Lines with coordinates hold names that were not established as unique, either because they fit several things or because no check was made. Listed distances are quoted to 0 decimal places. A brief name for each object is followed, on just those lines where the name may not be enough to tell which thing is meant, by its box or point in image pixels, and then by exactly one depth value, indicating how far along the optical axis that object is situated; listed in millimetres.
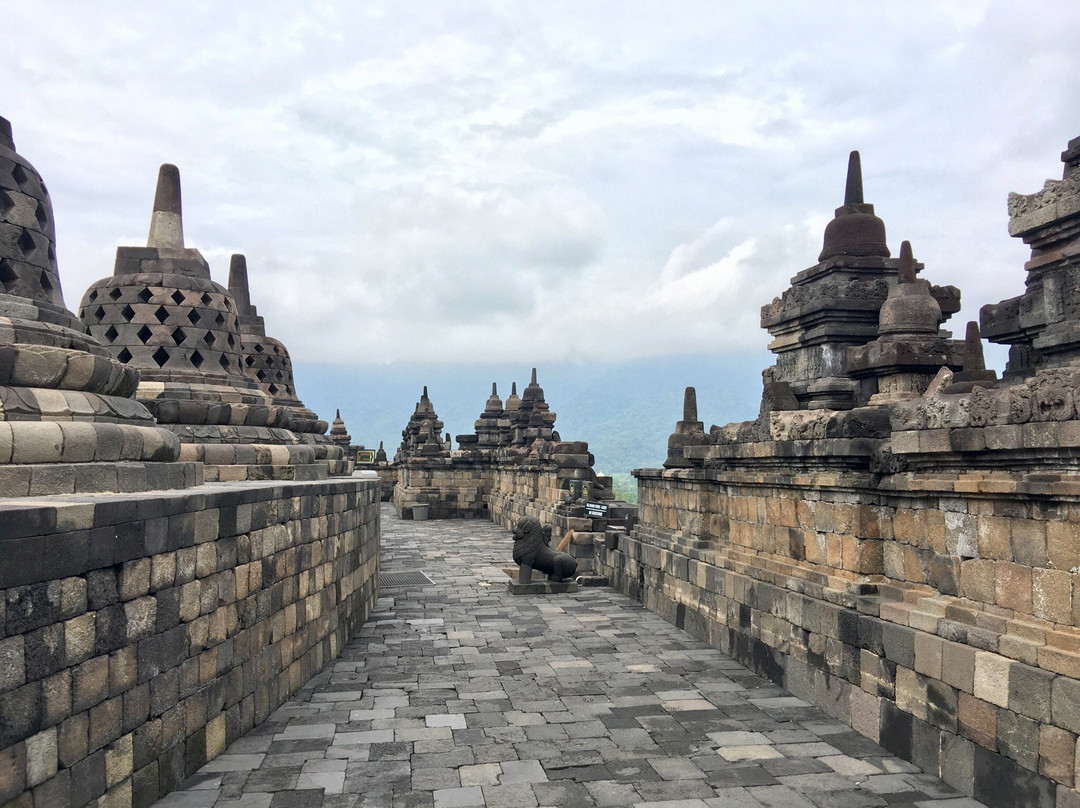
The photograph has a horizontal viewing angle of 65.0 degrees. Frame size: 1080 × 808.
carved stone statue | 13094
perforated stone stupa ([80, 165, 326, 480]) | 8266
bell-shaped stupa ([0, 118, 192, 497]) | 4465
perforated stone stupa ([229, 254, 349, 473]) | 13258
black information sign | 15852
